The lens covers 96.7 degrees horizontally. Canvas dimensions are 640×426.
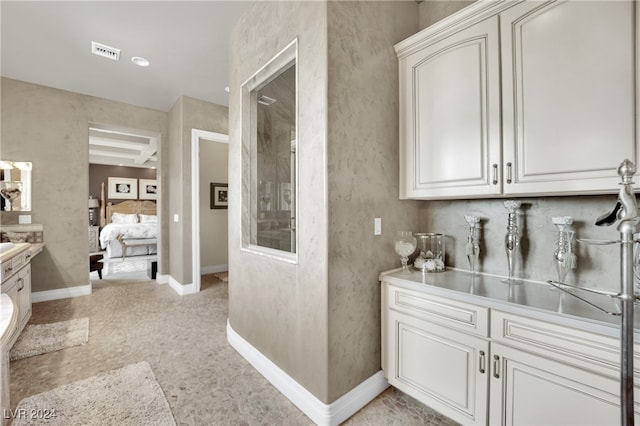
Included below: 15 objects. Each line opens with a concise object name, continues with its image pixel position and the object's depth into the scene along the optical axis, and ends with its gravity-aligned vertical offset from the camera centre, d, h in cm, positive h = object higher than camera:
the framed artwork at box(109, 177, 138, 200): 854 +73
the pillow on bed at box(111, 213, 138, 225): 790 -16
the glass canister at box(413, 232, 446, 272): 204 -30
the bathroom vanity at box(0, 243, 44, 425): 141 -60
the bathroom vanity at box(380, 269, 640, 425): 116 -69
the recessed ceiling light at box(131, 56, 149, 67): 319 +173
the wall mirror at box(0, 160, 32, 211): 362 +36
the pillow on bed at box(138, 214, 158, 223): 806 -17
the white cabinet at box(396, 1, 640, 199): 129 +60
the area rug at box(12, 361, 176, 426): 171 -124
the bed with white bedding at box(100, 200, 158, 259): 621 -56
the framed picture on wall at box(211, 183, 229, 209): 577 +34
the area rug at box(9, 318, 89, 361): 251 -121
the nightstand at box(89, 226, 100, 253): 747 -69
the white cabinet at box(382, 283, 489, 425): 148 -82
